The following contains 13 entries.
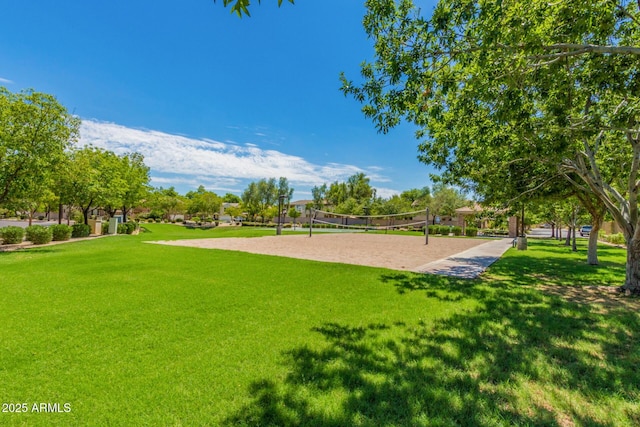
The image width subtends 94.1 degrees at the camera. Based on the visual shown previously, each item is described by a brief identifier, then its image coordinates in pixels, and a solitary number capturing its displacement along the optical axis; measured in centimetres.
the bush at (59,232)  1558
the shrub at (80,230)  1770
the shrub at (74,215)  3559
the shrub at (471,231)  3093
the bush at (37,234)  1383
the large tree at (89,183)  1755
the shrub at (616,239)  2398
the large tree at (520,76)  400
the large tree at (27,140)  1132
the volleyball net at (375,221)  4319
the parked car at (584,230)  3881
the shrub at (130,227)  2319
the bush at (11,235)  1337
